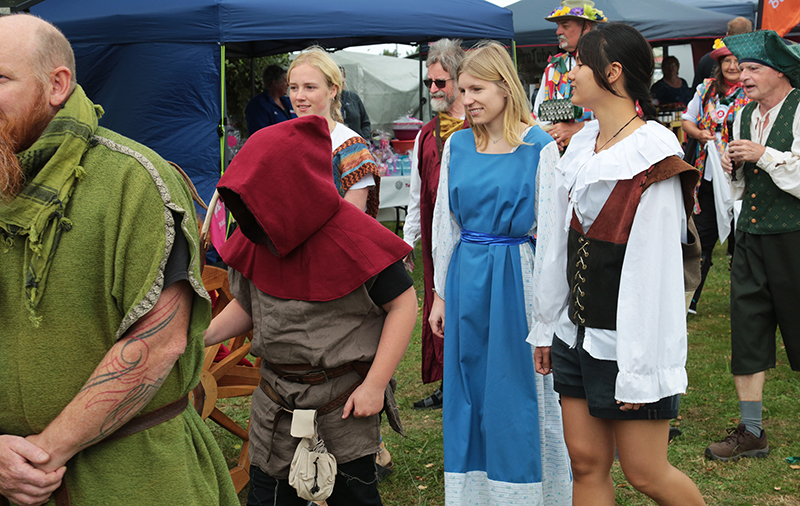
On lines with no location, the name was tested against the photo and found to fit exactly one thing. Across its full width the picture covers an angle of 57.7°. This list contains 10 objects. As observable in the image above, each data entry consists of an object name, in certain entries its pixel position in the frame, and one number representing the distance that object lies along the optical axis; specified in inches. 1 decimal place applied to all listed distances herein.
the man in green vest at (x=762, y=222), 141.4
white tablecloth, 361.1
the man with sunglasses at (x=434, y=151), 164.2
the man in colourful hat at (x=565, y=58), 205.8
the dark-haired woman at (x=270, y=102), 359.9
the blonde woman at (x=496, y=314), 115.2
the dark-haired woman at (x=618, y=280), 84.9
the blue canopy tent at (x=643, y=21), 429.1
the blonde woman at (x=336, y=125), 137.4
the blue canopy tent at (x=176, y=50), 261.3
